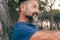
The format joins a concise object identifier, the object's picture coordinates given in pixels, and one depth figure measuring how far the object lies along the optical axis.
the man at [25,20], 1.05
